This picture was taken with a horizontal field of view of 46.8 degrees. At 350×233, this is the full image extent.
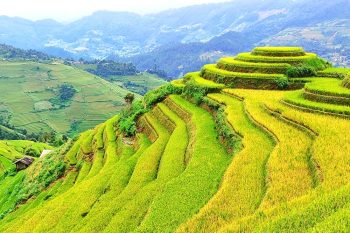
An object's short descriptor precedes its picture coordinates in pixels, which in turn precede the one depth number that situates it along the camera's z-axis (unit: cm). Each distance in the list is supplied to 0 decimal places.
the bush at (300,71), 3300
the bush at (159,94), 3559
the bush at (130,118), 3358
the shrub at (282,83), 3176
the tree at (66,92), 15712
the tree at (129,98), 4049
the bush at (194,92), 3123
